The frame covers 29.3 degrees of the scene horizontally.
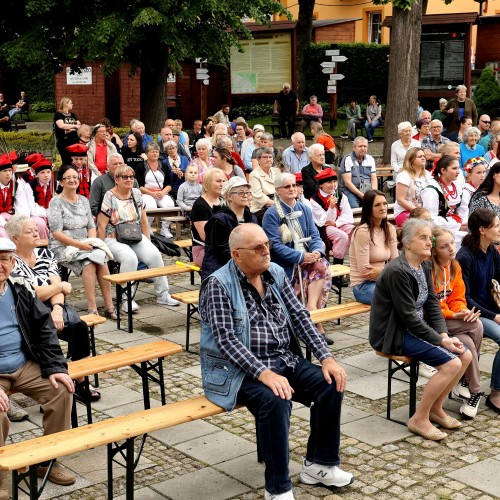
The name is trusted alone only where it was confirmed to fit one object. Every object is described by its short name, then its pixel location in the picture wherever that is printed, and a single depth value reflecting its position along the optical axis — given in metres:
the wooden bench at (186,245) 11.49
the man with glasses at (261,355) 5.65
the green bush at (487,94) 30.41
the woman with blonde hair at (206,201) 9.52
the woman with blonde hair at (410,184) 11.23
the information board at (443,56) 24.94
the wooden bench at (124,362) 6.58
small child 13.40
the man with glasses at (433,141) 15.55
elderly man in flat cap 5.95
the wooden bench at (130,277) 9.43
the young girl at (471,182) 11.61
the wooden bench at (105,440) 5.12
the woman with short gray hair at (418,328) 6.75
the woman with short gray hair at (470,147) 14.90
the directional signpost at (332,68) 24.71
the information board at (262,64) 26.02
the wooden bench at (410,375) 6.88
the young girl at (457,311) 7.23
